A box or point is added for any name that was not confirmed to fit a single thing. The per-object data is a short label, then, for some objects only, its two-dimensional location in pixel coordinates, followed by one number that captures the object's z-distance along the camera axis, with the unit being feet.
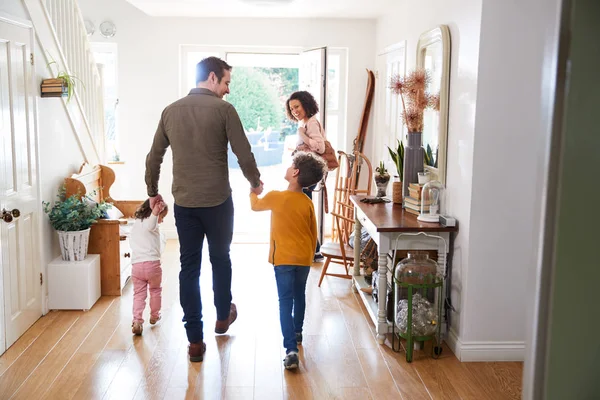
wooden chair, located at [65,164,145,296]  14.96
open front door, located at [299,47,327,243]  19.77
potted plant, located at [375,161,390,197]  14.94
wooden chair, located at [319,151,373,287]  16.26
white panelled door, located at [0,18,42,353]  11.81
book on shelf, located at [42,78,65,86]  13.61
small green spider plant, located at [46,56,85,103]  14.07
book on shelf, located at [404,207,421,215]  12.94
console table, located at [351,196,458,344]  11.80
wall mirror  12.42
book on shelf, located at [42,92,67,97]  13.62
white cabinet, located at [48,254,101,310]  14.02
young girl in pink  12.87
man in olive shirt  10.82
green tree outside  32.04
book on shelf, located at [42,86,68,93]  13.58
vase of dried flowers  13.26
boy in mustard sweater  10.82
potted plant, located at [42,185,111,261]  14.02
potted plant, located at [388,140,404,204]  14.08
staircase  13.91
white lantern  12.27
